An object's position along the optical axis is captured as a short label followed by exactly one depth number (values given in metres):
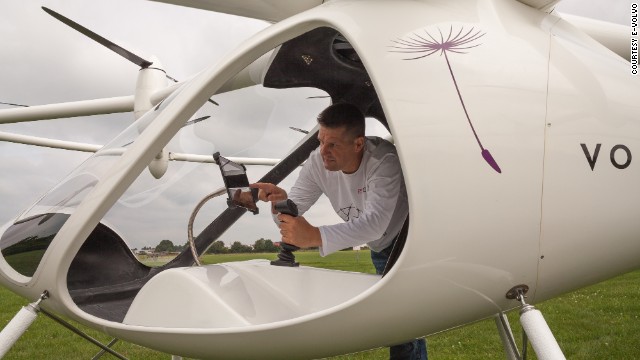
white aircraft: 1.80
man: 2.25
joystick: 2.30
